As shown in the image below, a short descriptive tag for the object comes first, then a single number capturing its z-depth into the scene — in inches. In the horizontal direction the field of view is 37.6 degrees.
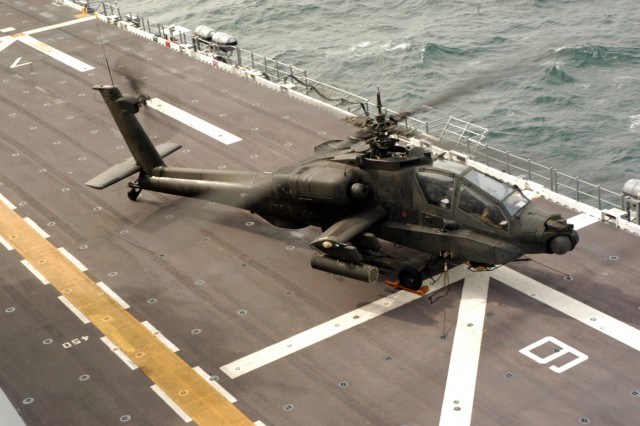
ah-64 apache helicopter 1128.8
